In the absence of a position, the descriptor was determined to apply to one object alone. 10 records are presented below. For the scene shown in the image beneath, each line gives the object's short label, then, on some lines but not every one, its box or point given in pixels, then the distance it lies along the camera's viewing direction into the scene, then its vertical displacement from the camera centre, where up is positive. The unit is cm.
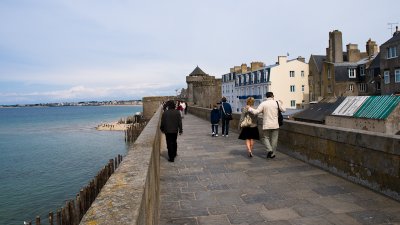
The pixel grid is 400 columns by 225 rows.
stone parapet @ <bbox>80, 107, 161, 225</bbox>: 220 -72
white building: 6119 +330
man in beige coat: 874 -49
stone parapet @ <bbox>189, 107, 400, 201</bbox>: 526 -105
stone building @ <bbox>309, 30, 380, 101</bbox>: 4881 +416
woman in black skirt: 934 -75
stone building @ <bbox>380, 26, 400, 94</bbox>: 3950 +370
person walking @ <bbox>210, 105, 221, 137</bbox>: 1456 -77
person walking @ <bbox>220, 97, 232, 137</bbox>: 1385 -45
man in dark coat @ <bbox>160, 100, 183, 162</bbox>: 907 -60
